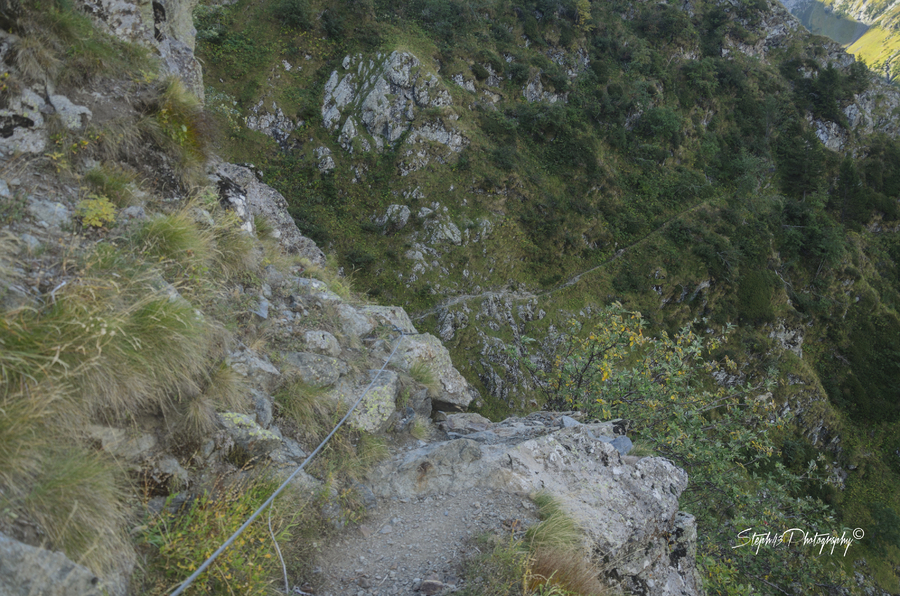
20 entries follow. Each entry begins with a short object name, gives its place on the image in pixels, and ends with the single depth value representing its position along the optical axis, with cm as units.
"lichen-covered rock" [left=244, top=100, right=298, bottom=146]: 2477
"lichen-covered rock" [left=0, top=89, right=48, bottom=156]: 408
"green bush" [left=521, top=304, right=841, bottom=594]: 668
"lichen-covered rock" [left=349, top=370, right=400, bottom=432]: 531
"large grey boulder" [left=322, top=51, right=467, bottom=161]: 2630
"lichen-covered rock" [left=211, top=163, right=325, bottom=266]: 721
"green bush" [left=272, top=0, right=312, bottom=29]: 2622
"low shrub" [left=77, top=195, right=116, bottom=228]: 402
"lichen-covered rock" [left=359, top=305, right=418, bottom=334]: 805
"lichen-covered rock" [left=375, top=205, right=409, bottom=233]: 2502
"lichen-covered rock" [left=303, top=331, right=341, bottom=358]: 580
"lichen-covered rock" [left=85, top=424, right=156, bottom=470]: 298
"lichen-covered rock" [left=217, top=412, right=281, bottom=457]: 389
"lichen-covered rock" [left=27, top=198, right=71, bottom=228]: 378
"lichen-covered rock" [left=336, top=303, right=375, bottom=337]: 695
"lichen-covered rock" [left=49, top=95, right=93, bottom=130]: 453
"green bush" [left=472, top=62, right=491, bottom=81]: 3064
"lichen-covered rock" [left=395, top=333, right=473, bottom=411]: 720
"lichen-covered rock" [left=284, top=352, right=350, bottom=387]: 523
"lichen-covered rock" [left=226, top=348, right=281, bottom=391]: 446
